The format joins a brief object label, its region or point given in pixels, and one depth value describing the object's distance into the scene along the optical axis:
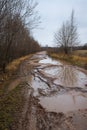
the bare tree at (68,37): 21.54
